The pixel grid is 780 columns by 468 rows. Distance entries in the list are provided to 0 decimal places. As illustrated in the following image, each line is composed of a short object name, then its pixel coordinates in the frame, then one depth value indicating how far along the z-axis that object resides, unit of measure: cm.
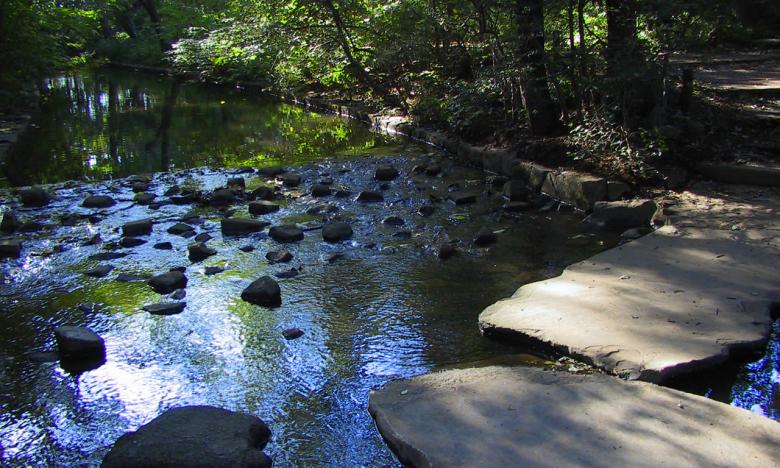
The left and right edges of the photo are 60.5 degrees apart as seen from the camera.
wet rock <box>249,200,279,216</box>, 753
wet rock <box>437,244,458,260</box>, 601
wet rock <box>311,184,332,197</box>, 827
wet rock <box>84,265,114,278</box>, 579
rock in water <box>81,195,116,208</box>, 792
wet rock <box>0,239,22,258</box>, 629
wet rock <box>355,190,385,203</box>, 796
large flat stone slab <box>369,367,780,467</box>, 294
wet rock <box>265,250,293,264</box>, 604
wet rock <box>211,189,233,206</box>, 795
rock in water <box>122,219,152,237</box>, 676
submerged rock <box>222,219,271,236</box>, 685
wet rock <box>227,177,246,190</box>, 857
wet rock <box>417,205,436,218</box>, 730
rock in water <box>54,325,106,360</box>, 437
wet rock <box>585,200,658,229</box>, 659
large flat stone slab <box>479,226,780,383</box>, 385
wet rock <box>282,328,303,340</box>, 461
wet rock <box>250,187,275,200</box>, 820
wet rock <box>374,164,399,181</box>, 892
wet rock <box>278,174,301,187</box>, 878
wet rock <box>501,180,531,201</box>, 776
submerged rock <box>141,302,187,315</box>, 503
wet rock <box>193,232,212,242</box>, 659
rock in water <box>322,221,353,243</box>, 656
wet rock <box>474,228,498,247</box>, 632
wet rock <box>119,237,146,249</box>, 651
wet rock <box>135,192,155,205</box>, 806
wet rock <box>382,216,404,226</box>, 703
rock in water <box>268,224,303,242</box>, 660
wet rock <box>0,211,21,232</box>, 704
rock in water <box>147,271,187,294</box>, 542
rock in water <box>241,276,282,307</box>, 515
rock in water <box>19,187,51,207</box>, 802
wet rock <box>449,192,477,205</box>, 770
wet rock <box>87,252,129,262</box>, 622
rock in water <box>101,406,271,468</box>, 312
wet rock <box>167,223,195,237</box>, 684
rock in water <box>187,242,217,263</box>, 610
